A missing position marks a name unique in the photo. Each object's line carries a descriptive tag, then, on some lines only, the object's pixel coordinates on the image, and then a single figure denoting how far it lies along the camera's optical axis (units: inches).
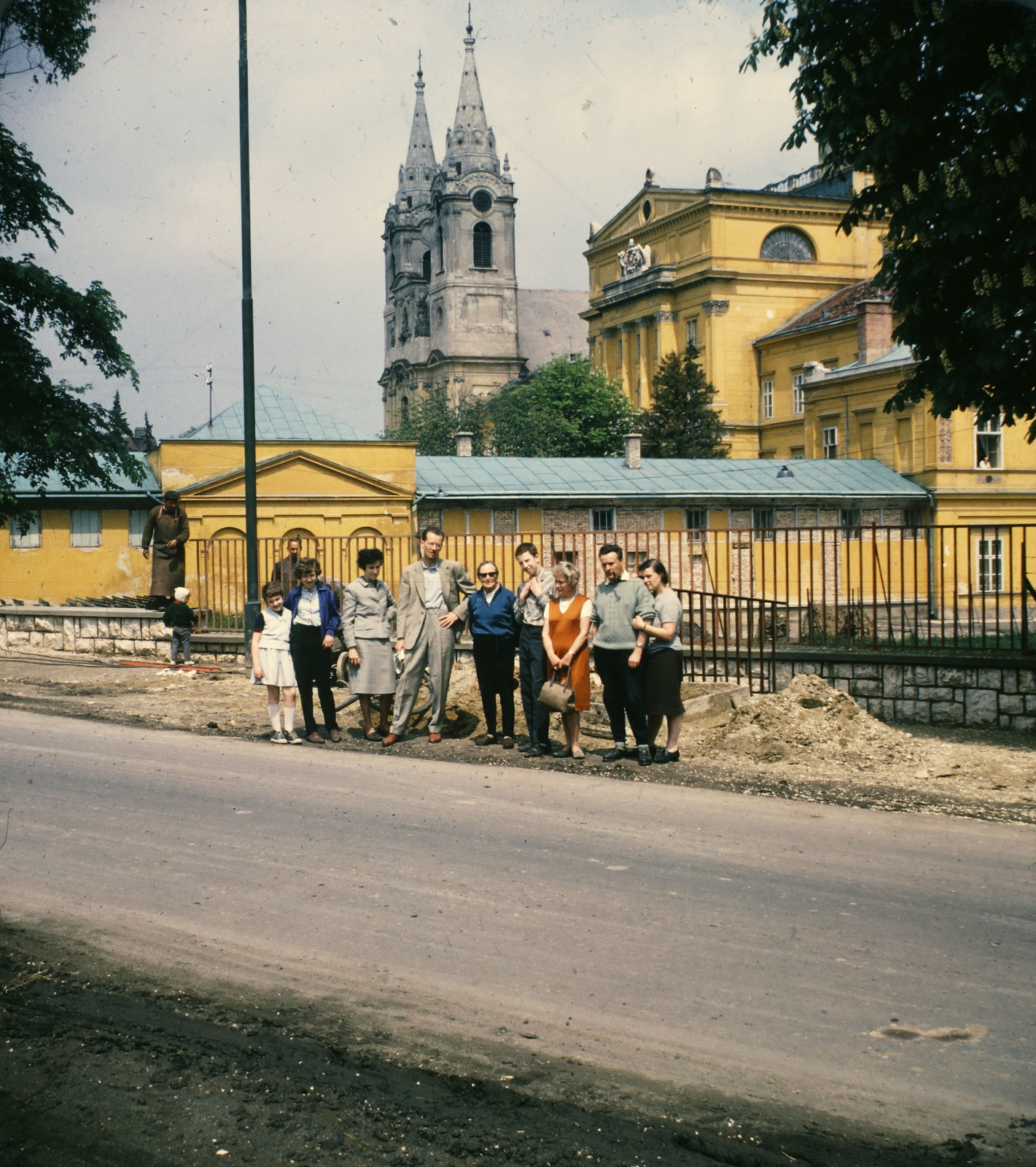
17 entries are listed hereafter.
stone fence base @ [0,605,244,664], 730.2
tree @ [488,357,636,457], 2652.6
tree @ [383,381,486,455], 3053.6
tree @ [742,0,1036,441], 430.0
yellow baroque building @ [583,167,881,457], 2731.3
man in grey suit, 451.2
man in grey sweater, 412.2
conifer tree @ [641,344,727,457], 2332.7
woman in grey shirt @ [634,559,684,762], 415.5
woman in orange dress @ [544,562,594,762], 415.8
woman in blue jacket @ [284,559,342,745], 447.8
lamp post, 714.2
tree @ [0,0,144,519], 810.2
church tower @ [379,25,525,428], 4153.5
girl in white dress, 439.8
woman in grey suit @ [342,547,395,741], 446.0
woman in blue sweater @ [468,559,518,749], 437.1
